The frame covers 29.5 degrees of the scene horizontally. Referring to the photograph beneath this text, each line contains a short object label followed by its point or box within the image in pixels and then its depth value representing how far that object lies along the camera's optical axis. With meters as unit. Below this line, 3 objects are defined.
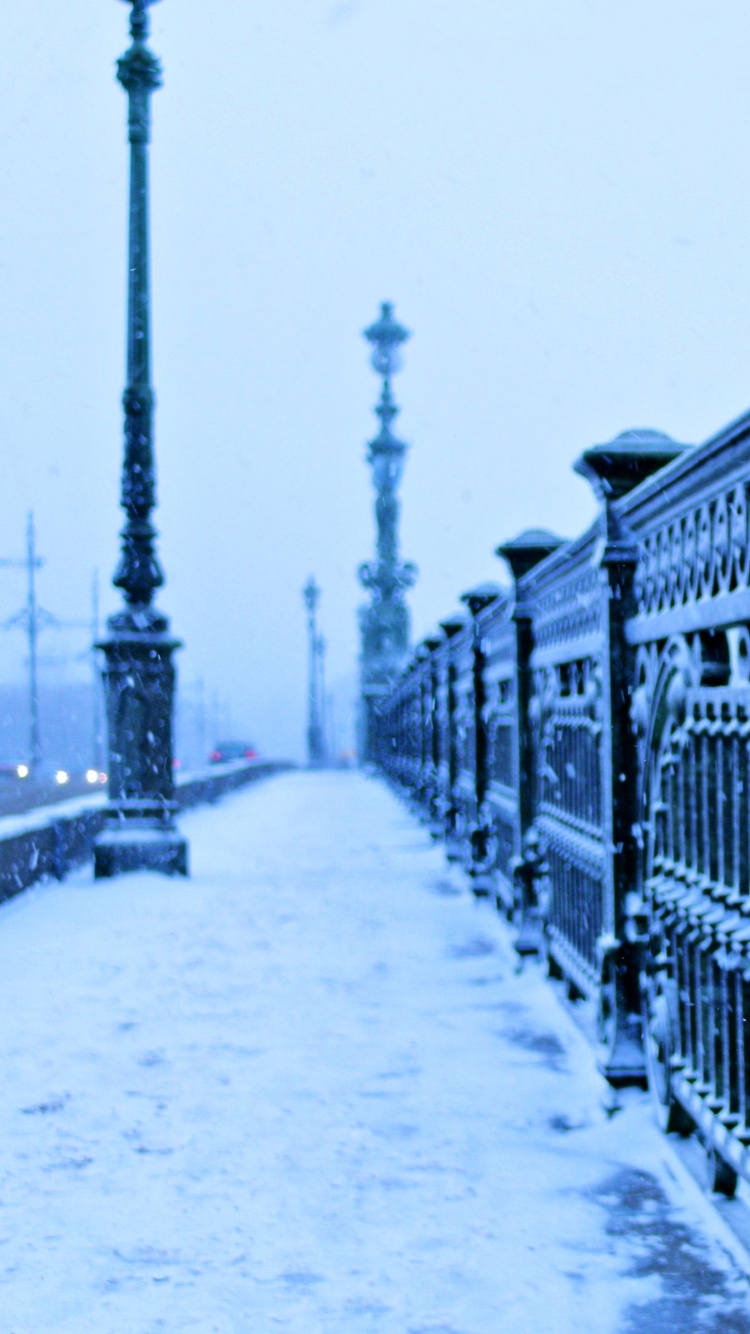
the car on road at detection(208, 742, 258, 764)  63.19
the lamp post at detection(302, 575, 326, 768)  53.31
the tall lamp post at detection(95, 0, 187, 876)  11.23
